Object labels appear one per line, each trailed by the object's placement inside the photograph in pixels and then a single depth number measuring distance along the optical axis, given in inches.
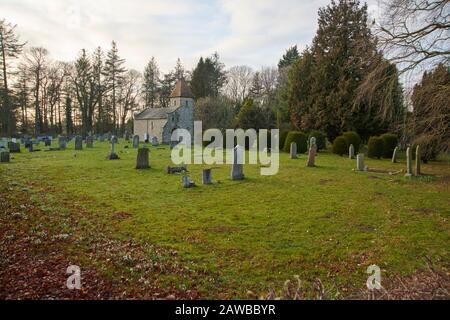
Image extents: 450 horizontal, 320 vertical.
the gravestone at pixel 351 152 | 889.8
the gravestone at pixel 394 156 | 819.1
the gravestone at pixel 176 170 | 589.0
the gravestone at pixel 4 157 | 674.2
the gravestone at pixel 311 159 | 700.0
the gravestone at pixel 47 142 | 1067.4
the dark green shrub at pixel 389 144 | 915.4
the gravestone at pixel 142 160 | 632.4
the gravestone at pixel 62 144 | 995.9
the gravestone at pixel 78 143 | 1003.1
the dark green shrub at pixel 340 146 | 962.7
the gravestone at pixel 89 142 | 1084.2
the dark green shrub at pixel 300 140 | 1020.5
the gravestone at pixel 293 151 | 847.7
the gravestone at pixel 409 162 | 595.5
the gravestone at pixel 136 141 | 1104.3
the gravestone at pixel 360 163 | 648.4
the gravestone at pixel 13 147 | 869.2
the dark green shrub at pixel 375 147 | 912.9
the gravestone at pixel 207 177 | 494.0
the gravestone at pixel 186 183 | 466.3
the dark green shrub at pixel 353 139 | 970.7
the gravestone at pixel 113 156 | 760.9
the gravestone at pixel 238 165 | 530.6
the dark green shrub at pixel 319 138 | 1055.0
